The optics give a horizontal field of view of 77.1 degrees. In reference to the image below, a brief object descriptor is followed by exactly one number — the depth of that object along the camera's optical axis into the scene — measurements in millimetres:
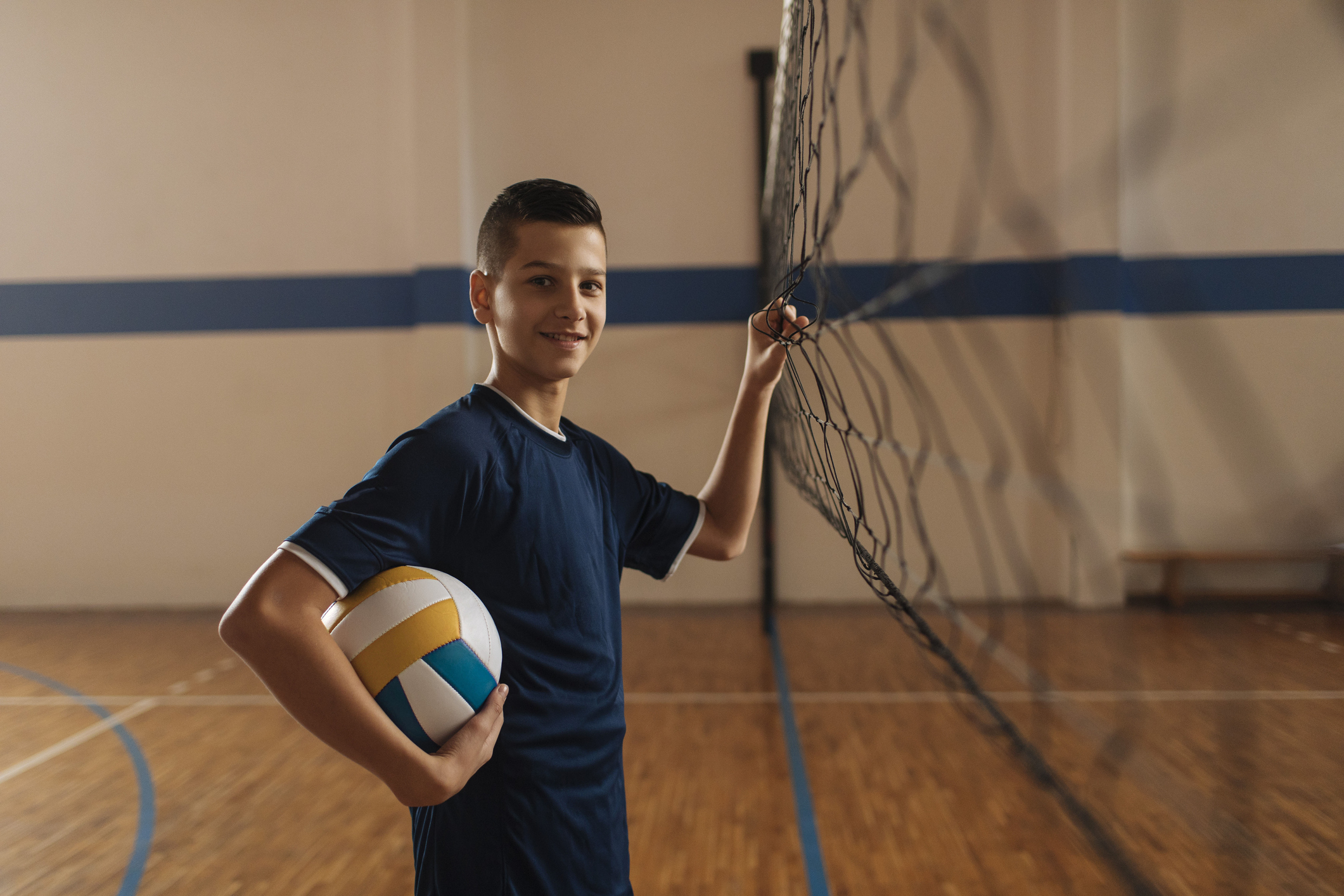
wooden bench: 4328
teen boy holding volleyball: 820
